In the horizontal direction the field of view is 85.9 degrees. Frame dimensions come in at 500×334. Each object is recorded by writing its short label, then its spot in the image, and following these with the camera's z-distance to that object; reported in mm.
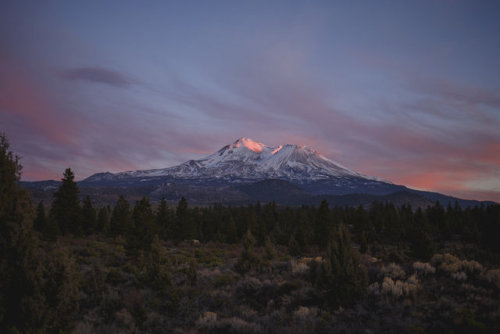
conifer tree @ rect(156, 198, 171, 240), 48531
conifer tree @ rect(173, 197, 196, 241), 44094
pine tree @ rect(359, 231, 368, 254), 33188
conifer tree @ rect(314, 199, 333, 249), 39125
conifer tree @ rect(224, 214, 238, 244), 46750
